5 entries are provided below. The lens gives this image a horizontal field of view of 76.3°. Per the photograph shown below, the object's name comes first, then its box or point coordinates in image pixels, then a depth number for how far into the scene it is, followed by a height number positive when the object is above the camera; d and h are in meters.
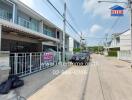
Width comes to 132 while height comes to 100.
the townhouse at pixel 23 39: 5.27 +1.02
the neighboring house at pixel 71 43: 25.41 +2.24
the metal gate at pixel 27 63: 5.00 -0.90
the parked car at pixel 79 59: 9.98 -1.07
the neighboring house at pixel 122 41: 22.73 +2.50
